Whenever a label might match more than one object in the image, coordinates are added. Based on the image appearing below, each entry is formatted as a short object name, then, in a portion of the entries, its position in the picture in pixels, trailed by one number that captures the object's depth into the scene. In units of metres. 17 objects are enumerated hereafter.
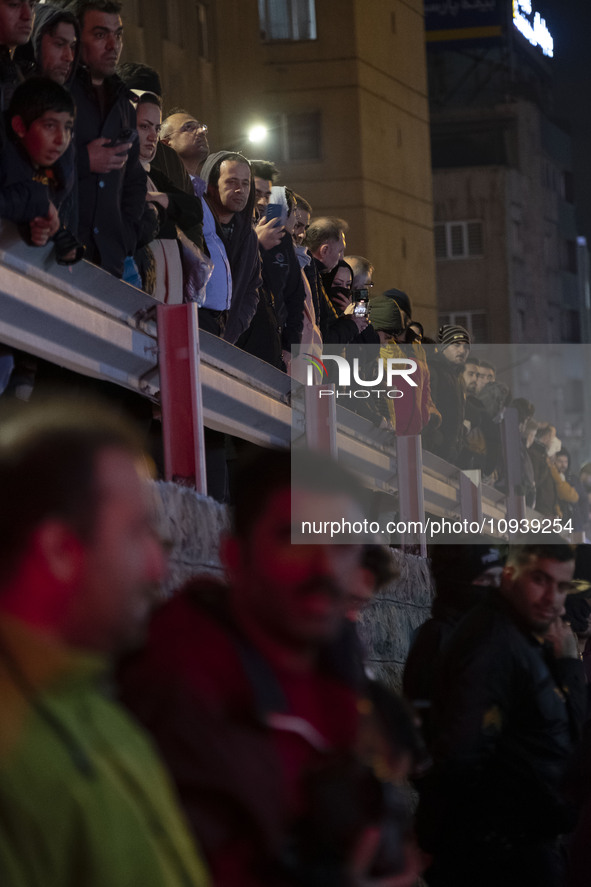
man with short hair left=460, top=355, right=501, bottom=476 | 23.43
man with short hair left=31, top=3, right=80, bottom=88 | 11.81
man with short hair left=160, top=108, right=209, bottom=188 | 15.77
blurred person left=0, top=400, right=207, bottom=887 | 3.74
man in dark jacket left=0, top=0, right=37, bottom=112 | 11.06
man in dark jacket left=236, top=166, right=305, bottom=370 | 16.65
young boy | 10.44
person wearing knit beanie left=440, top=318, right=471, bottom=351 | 25.81
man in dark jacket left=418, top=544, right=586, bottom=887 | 8.88
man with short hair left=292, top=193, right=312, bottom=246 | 18.83
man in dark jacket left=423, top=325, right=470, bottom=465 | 20.64
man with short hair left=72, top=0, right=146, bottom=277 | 12.63
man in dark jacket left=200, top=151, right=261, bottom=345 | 15.63
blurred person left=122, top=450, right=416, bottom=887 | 4.63
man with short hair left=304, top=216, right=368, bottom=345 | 19.75
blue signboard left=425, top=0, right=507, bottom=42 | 103.65
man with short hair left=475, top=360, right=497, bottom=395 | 26.49
